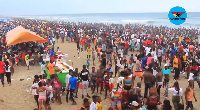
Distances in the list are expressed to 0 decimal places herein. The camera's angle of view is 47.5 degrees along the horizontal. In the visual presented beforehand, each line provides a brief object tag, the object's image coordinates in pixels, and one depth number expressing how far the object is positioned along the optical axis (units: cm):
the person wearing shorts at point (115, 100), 738
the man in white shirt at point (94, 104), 666
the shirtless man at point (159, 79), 904
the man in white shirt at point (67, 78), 905
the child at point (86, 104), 673
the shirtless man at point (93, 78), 1016
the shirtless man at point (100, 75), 973
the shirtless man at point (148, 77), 891
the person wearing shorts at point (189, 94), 781
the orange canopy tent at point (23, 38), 1555
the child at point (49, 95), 818
